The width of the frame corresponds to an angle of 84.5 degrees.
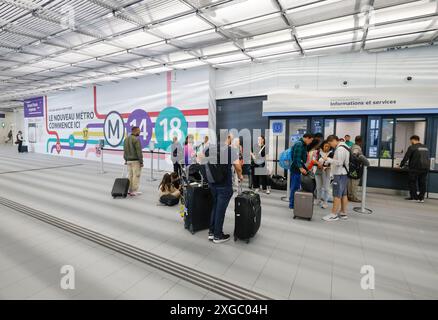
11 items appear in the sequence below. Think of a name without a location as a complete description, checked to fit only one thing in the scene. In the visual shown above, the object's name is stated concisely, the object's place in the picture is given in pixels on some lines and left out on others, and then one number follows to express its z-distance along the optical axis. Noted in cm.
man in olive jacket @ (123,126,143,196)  568
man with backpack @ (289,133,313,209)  450
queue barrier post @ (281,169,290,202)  538
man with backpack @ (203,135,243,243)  312
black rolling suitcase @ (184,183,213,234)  362
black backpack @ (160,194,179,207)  502
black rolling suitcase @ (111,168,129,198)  558
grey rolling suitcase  424
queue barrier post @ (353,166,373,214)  473
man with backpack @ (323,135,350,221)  413
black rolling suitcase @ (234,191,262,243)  327
